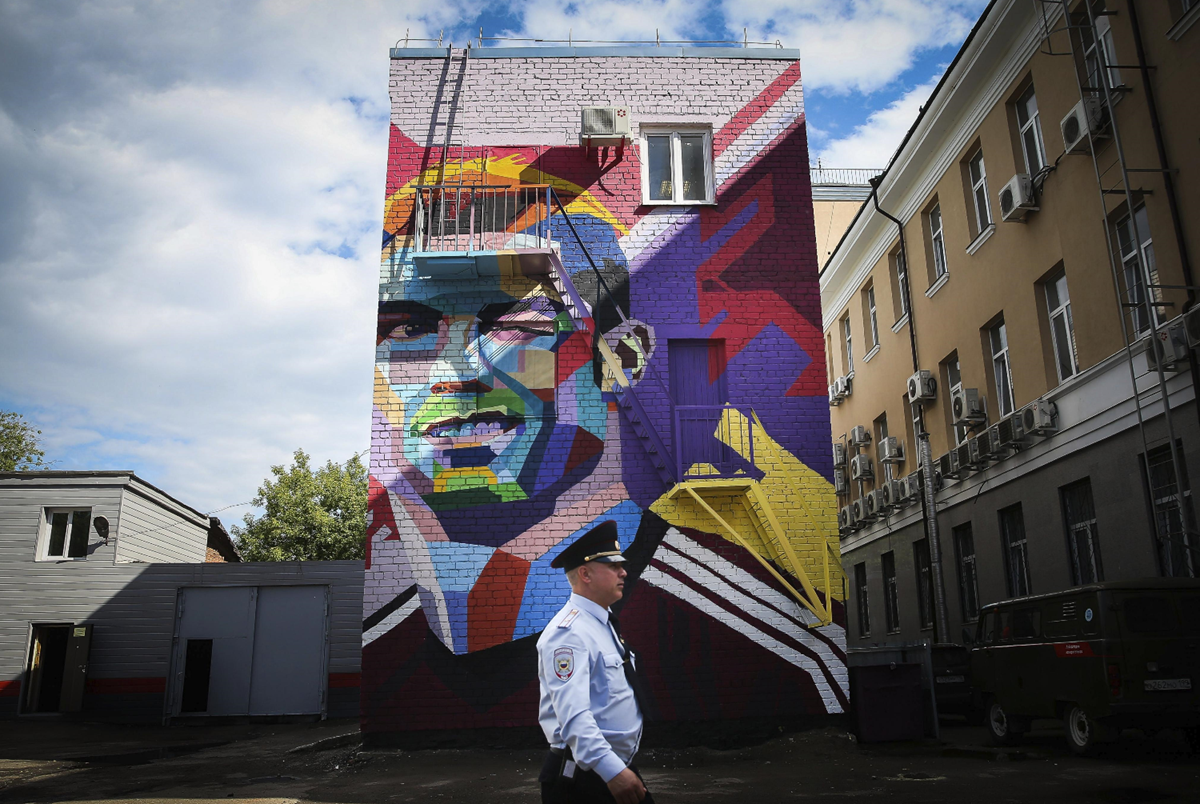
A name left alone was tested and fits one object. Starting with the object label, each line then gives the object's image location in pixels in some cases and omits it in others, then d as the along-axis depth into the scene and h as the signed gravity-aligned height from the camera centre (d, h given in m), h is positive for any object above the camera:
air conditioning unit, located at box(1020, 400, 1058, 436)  13.71 +3.20
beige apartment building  11.19 +4.95
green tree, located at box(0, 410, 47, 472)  35.97 +8.03
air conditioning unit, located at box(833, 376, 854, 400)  23.95 +6.50
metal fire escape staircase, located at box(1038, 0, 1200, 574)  10.83 +5.58
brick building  11.34 +3.08
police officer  3.30 -0.22
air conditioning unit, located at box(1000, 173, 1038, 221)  14.03 +6.67
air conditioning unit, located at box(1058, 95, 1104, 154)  12.11 +6.78
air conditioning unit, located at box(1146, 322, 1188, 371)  10.51 +3.30
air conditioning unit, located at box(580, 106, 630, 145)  12.57 +7.02
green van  8.81 -0.28
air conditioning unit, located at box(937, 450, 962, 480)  17.11 +3.20
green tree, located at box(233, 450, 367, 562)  37.75 +5.16
